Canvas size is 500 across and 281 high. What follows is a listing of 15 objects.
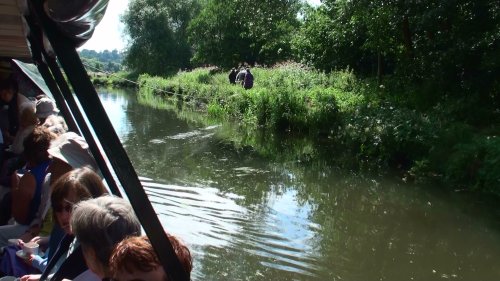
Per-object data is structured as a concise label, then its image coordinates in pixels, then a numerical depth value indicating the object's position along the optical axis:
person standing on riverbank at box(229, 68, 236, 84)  22.95
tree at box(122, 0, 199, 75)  47.94
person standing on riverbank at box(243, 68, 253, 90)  19.31
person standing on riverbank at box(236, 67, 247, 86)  20.46
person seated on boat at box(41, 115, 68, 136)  4.13
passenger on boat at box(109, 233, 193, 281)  1.51
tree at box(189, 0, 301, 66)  30.61
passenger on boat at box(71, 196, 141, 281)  1.76
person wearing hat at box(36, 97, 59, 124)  5.70
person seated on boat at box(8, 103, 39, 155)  4.68
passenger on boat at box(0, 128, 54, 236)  3.25
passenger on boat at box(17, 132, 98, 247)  3.07
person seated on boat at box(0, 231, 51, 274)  2.73
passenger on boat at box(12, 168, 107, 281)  2.19
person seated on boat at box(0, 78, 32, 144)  5.25
